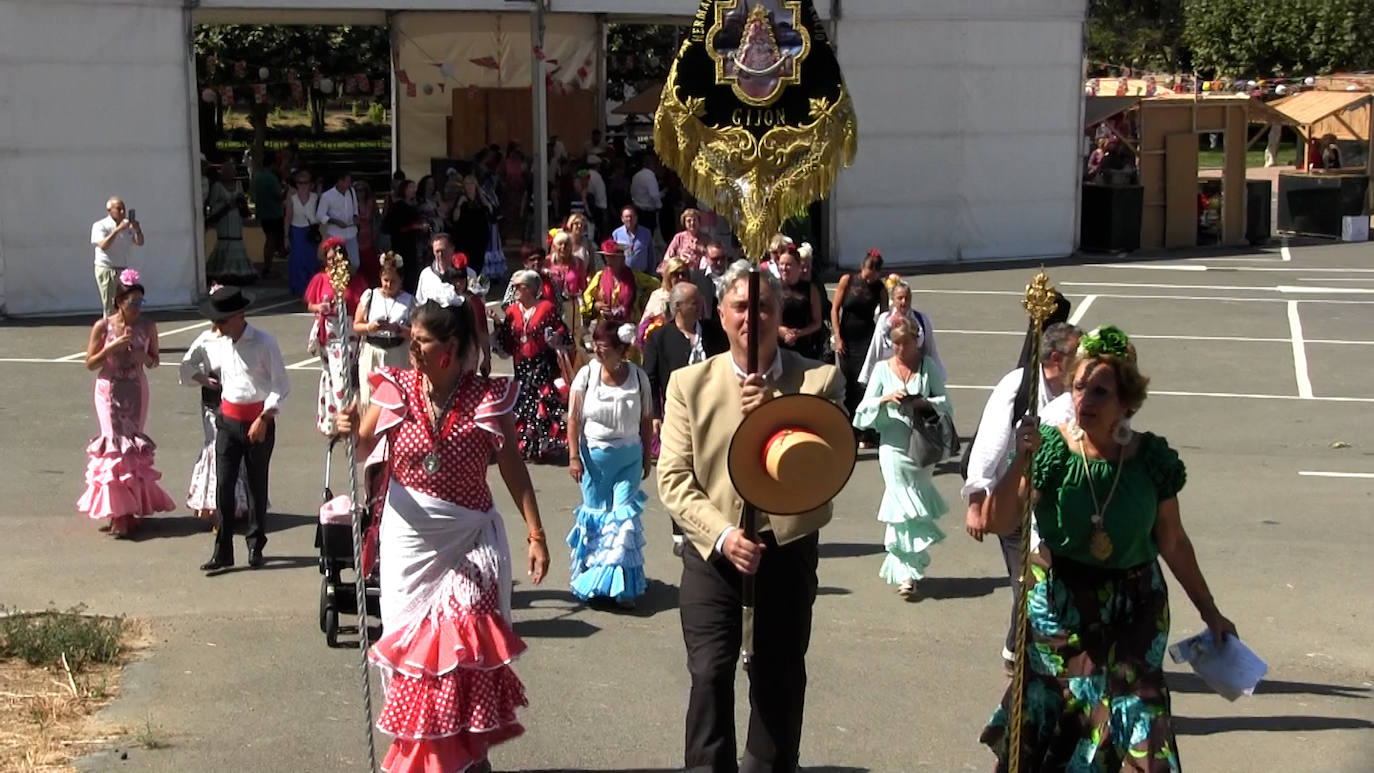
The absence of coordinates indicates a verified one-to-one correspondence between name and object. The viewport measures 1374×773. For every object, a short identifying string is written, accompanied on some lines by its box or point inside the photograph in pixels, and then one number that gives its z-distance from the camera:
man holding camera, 17.67
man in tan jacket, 5.52
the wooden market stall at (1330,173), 31.22
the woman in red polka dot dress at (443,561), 5.91
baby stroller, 8.09
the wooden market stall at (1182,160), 28.03
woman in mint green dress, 9.38
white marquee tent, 20.44
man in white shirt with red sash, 9.68
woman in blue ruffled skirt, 9.04
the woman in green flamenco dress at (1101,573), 5.26
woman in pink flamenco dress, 10.56
